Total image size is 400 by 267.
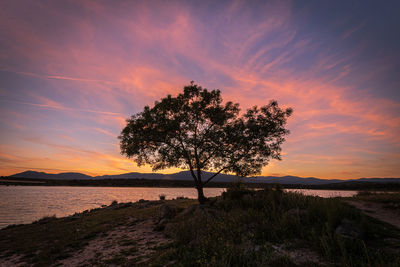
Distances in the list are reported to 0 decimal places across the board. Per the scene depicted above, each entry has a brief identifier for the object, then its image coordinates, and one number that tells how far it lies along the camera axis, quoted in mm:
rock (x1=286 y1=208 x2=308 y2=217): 8859
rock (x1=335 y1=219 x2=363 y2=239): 6668
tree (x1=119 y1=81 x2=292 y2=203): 17953
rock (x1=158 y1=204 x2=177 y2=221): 15203
